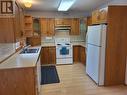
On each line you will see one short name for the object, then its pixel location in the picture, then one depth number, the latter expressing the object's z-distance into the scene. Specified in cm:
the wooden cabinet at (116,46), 227
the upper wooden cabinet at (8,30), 185
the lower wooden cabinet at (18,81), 134
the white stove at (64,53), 388
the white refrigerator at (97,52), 229
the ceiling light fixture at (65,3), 253
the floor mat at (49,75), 267
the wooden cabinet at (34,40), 377
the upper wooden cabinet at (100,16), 230
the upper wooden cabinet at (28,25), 354
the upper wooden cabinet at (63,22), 399
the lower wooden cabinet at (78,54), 392
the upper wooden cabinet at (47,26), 391
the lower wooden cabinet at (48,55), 383
